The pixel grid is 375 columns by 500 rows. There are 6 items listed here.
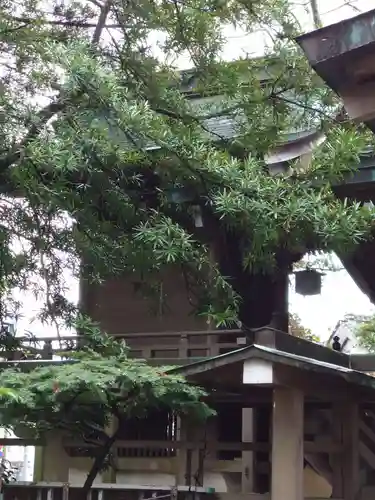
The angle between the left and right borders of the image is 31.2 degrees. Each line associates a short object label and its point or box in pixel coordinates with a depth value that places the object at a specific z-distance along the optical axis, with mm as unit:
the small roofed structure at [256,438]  5914
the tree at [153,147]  5664
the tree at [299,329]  21100
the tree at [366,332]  16656
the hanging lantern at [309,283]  9391
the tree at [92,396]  5332
